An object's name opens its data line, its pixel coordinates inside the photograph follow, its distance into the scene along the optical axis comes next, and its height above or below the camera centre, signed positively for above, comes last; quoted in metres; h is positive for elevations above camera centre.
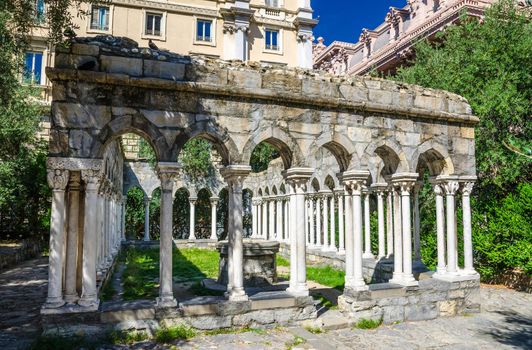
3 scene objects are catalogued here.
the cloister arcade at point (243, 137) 6.92 +1.26
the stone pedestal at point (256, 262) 11.12 -1.59
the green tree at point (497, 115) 11.69 +2.65
